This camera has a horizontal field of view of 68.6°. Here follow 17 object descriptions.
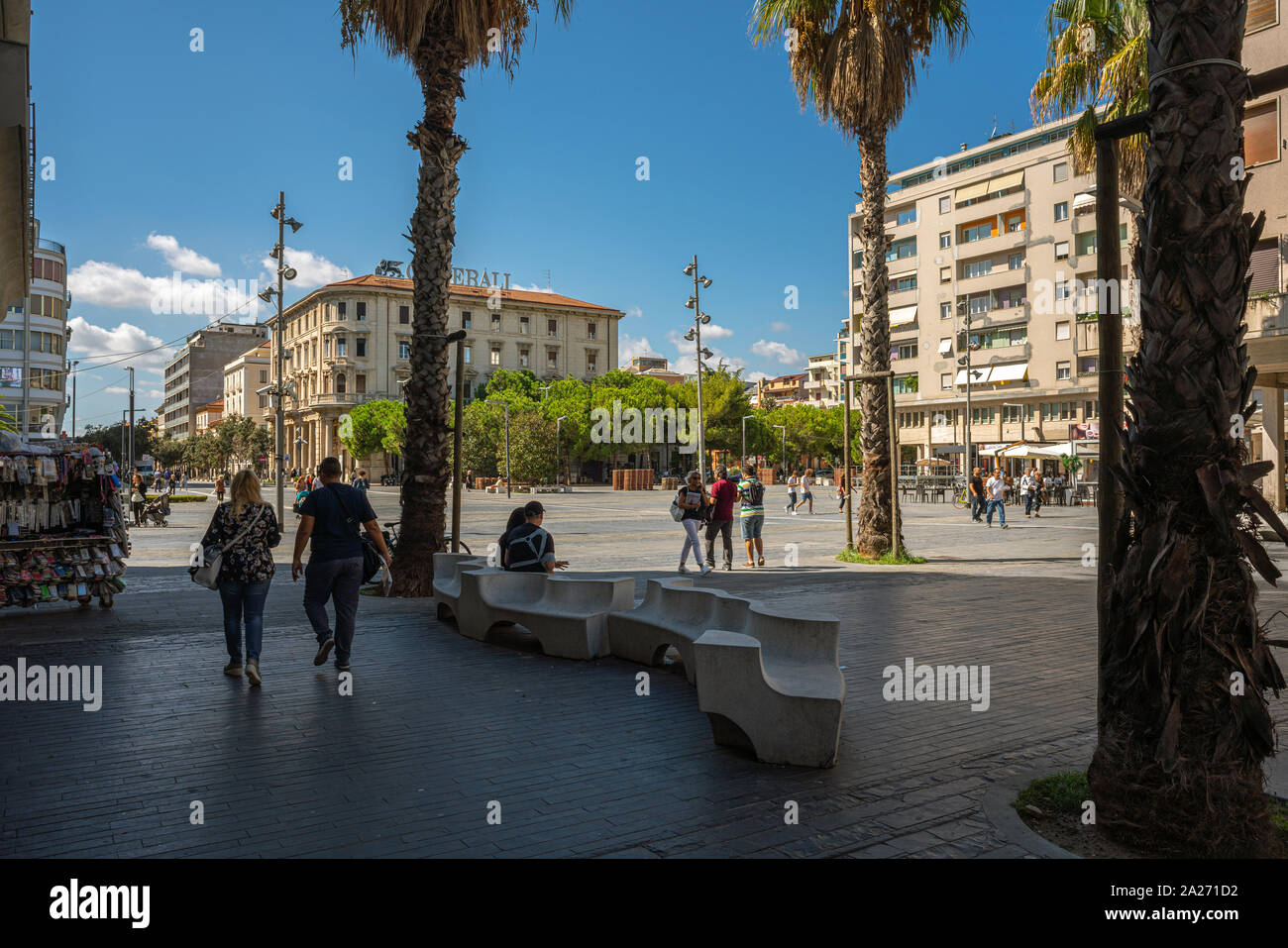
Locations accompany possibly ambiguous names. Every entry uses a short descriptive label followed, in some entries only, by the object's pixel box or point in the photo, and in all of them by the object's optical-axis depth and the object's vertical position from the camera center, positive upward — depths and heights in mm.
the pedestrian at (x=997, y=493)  25281 -501
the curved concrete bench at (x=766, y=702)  4895 -1195
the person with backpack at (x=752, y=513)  15562 -627
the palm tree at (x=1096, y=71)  17172 +7748
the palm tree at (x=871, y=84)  15312 +6435
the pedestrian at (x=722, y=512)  15047 -588
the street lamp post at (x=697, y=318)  36094 +6460
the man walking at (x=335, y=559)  7336 -645
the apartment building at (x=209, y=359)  146250 +18427
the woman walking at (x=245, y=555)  7041 -593
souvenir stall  10500 -574
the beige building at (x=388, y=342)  91562 +13950
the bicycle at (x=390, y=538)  12708 -863
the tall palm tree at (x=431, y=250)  11609 +2804
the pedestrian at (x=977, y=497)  27142 -688
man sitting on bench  8969 -701
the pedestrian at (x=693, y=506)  14312 -471
